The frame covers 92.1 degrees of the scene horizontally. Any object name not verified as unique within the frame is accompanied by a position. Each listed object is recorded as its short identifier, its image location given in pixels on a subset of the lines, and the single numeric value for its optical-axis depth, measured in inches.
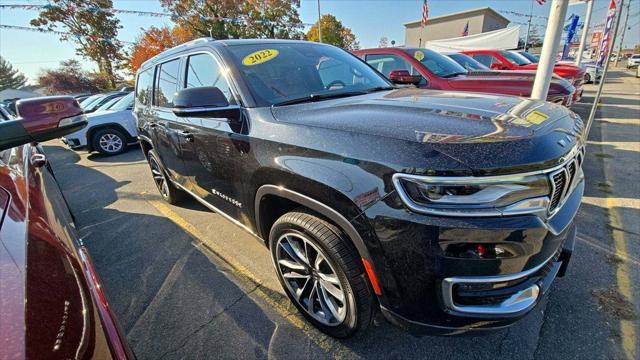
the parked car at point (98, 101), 380.9
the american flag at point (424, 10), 742.5
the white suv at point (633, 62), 1322.8
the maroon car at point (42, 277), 29.7
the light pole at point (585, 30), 507.7
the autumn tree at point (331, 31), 1699.1
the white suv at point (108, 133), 310.5
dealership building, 1737.2
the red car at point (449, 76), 189.0
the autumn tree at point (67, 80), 1315.2
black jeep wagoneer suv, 49.5
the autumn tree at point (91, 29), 1106.2
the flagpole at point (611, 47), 153.7
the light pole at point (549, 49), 147.8
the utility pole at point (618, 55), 1710.8
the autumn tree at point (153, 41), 1396.4
